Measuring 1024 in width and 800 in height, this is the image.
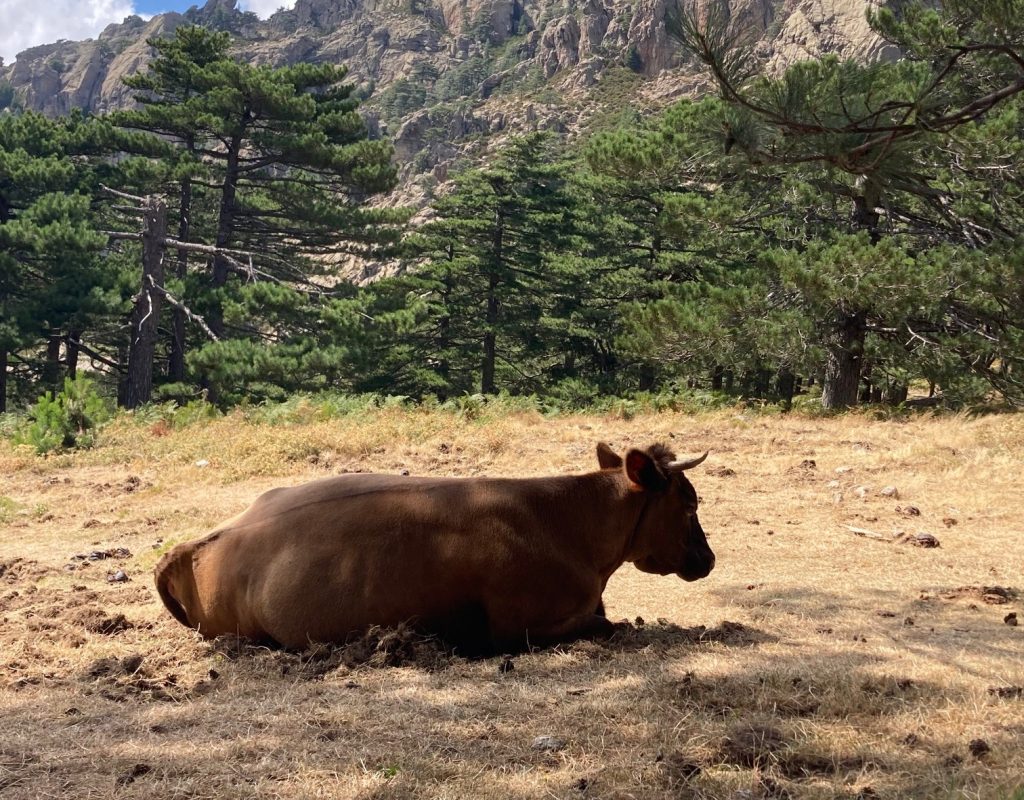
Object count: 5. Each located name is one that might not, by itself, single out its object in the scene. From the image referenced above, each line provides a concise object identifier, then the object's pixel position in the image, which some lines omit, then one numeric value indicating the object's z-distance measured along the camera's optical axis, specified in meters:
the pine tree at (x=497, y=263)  34.59
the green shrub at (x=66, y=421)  15.01
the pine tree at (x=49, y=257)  26.62
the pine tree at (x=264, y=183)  25.45
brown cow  5.54
